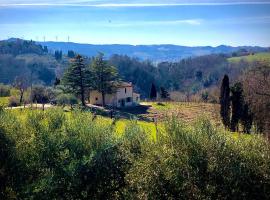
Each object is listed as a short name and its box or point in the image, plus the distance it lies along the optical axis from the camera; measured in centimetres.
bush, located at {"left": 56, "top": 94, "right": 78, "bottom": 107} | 6369
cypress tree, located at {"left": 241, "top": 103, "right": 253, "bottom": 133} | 5225
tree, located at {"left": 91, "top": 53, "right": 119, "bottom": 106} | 6606
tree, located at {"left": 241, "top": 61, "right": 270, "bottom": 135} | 4900
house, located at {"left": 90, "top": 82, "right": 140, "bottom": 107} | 7012
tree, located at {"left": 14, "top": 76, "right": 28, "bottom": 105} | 6829
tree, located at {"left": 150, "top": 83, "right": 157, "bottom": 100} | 9594
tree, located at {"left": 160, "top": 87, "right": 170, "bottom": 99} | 9444
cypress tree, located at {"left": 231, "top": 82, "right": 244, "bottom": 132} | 5384
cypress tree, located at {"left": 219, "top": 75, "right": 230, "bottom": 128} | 5475
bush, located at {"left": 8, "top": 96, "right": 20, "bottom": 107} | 6825
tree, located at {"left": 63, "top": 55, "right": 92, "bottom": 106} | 6369
